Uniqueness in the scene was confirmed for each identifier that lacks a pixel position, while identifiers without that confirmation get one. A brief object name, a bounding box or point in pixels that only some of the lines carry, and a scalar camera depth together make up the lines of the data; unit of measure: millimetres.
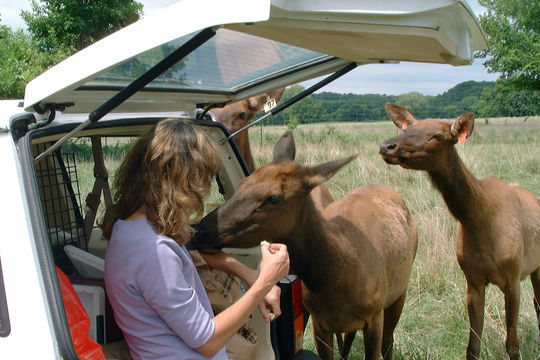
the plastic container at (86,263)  2484
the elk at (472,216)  4312
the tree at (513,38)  21875
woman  1845
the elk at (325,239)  2980
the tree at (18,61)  16344
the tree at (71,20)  21172
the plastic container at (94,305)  2230
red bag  1755
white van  1622
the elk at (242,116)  6023
